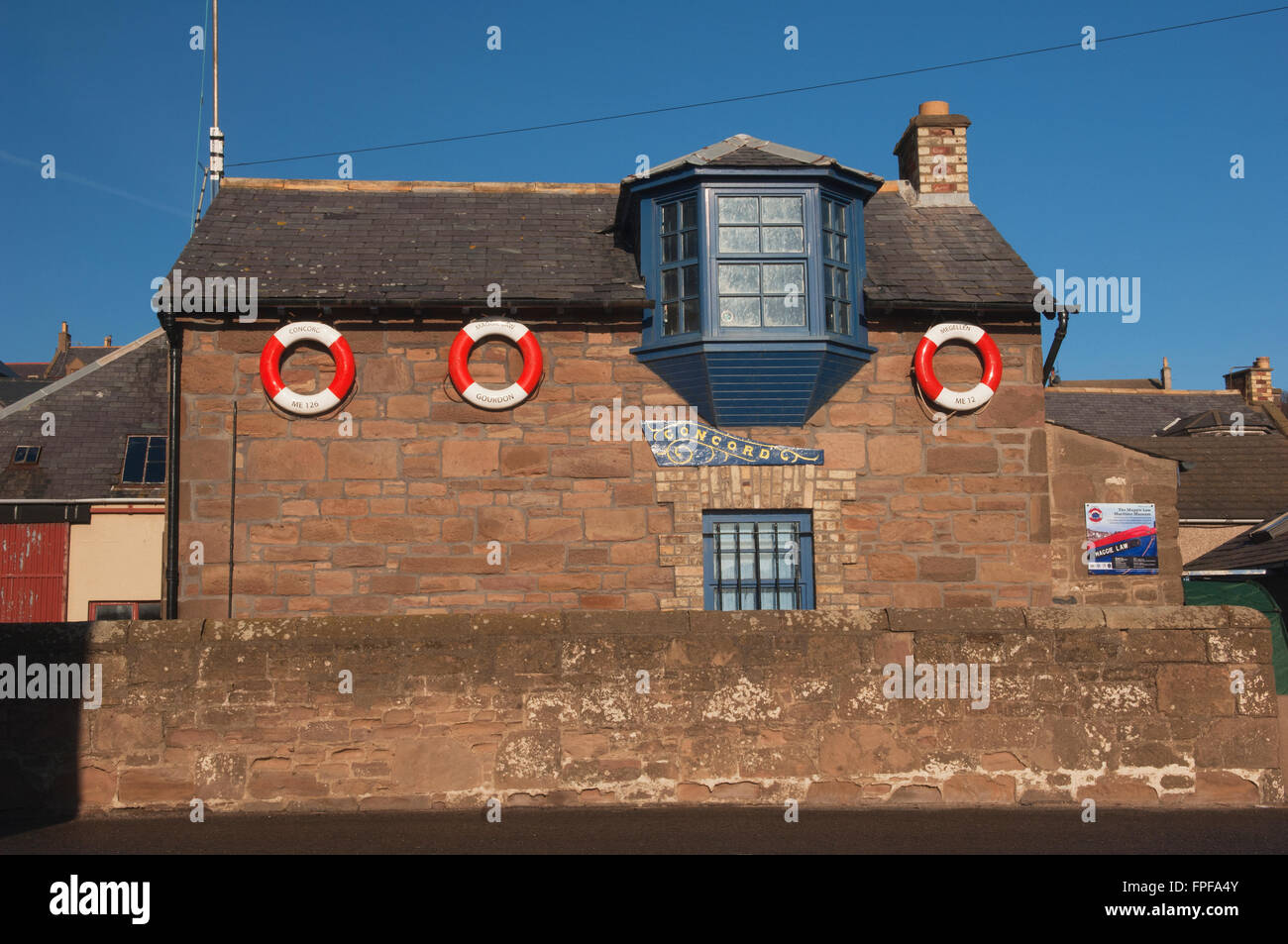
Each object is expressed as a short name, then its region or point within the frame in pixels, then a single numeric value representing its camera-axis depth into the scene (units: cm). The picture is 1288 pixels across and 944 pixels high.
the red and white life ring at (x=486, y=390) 1186
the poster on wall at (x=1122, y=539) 1327
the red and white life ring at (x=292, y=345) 1169
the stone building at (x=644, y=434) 1172
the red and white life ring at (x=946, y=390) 1216
